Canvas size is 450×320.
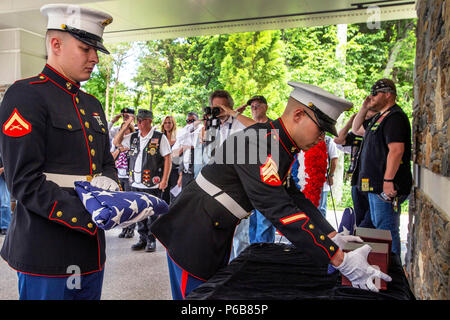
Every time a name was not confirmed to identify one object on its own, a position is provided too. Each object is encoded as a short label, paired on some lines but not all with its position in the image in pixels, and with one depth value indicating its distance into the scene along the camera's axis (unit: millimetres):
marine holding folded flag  1438
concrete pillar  5004
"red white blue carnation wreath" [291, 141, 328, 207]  4508
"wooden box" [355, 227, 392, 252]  1679
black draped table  1367
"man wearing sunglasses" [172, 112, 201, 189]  5254
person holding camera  4117
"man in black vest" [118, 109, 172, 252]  4857
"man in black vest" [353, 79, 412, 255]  3305
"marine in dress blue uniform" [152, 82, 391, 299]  1520
